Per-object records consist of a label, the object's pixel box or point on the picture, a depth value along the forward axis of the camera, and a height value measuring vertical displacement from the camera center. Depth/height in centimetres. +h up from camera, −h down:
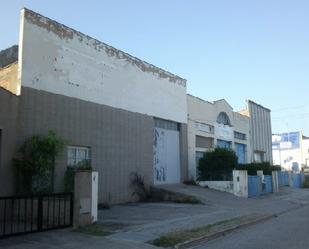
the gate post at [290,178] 4568 +90
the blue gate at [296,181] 4689 +62
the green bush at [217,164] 3350 +171
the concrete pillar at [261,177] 3388 +73
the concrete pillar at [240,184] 3052 +23
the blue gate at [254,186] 3170 +9
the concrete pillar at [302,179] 4782 +84
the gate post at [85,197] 1425 -26
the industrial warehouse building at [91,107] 1944 +419
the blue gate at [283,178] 4278 +87
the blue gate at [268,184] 3526 +25
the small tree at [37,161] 1850 +113
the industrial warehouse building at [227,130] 3462 +516
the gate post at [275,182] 3722 +43
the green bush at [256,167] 3614 +160
